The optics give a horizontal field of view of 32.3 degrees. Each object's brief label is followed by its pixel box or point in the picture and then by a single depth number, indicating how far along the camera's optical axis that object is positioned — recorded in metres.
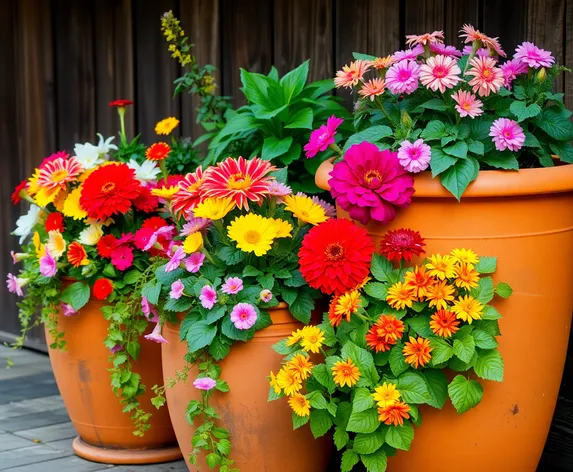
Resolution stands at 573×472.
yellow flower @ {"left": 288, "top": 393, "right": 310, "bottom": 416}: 2.31
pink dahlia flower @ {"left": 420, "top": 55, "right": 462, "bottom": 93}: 2.37
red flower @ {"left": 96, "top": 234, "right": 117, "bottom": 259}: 3.04
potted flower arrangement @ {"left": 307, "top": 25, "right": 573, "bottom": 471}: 2.34
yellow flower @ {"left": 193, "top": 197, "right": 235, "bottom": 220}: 2.53
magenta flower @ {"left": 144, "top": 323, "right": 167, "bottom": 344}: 2.67
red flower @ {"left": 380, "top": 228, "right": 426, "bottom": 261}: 2.32
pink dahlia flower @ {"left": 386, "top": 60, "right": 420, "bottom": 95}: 2.45
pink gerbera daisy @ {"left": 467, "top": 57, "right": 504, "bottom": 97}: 2.37
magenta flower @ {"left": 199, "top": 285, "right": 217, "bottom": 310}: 2.49
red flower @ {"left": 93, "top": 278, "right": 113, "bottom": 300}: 3.00
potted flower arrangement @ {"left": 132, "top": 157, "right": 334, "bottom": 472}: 2.50
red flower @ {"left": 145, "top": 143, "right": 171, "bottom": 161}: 3.12
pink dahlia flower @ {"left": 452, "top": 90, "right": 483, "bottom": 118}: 2.38
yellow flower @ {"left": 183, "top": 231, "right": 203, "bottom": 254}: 2.54
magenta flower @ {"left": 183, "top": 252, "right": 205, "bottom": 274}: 2.58
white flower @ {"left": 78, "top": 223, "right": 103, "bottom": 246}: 3.08
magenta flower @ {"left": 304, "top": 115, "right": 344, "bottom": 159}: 2.57
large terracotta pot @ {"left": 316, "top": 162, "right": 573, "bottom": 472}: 2.35
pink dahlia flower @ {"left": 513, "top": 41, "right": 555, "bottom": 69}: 2.46
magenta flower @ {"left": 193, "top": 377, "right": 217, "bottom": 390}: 2.48
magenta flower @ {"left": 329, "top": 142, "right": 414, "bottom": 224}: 2.33
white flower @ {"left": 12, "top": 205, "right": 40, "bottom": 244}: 3.31
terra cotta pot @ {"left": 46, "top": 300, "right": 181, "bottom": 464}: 3.12
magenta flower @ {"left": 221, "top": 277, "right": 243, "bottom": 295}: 2.49
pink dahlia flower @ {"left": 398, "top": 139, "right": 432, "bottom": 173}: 2.34
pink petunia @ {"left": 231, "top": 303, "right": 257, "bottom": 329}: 2.45
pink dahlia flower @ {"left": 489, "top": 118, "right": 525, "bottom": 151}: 2.35
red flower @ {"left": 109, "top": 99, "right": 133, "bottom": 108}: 3.50
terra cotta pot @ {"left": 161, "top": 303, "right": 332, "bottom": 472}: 2.54
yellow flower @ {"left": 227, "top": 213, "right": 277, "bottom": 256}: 2.48
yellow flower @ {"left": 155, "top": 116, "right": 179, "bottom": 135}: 3.30
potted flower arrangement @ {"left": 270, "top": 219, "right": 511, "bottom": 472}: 2.27
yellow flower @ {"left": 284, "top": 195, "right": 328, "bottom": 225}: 2.57
